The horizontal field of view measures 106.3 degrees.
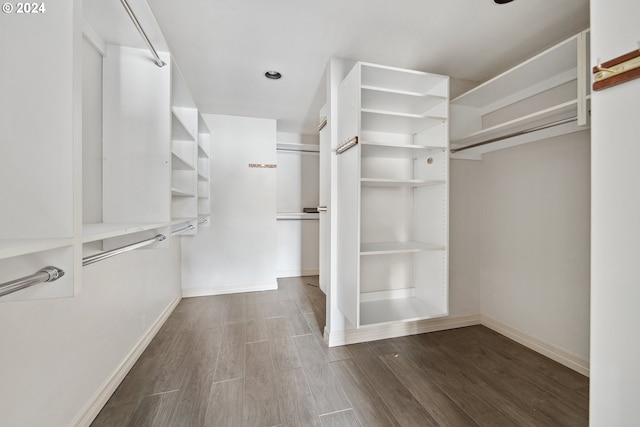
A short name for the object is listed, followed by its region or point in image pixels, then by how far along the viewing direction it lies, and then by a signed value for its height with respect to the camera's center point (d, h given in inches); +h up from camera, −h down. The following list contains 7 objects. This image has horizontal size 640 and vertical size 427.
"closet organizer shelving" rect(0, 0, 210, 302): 24.1 +10.6
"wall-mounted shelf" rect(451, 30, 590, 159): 54.7 +36.1
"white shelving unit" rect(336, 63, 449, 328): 70.1 +4.9
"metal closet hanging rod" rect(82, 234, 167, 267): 35.6 -6.7
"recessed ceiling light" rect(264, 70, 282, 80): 90.0 +52.5
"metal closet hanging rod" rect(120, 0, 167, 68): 40.2 +34.5
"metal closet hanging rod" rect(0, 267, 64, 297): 19.8 -6.2
